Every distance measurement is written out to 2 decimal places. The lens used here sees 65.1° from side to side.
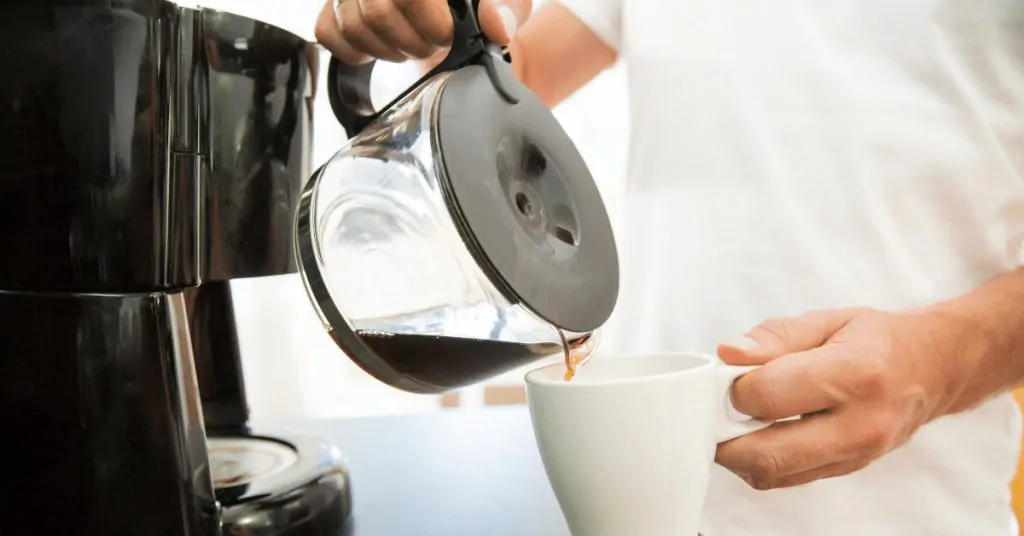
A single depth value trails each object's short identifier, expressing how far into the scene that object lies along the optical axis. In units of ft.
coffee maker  1.00
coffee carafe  1.08
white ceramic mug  1.06
